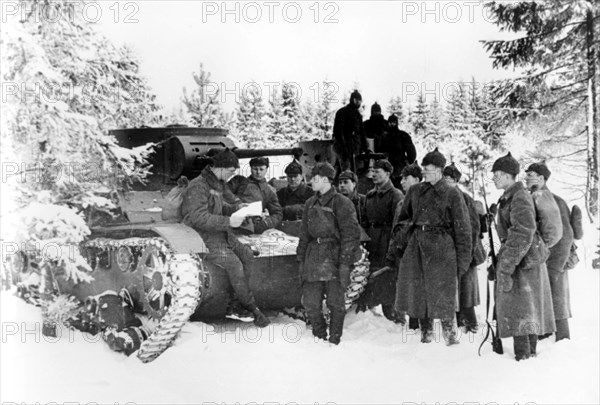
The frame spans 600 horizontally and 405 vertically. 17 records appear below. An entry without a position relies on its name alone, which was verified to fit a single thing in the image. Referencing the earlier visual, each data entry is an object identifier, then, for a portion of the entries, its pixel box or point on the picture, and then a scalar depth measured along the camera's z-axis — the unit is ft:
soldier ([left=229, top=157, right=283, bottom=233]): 26.58
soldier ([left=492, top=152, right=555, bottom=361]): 19.93
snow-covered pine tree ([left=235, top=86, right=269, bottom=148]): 58.18
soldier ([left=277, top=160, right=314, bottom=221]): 30.17
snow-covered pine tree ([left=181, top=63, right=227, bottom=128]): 48.62
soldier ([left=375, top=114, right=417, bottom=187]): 36.35
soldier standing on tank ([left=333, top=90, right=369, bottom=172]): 32.09
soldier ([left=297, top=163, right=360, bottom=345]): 22.41
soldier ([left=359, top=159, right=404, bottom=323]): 26.30
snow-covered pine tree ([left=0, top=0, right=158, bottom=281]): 19.93
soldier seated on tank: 23.07
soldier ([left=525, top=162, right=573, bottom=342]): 22.79
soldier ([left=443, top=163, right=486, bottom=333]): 24.63
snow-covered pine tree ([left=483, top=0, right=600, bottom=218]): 39.55
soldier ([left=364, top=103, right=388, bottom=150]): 38.40
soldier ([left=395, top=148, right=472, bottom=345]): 21.91
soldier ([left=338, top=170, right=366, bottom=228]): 26.78
